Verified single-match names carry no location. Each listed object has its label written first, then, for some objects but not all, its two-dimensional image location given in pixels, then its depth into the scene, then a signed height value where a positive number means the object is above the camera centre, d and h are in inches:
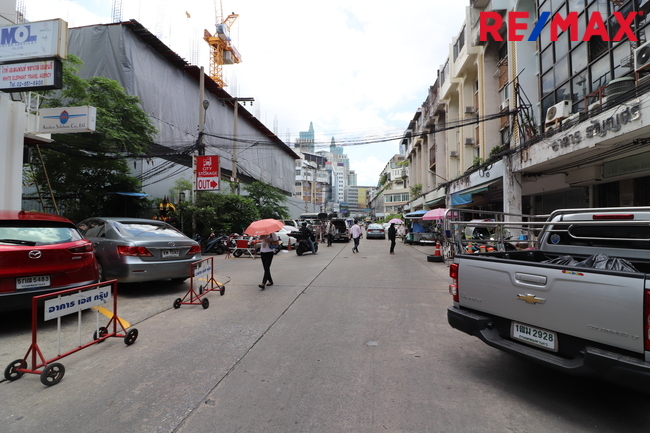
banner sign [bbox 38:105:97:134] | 394.3 +120.3
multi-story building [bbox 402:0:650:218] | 366.9 +170.1
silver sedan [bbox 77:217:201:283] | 262.1 -21.1
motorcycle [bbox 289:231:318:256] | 655.1 -39.0
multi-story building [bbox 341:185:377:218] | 6998.0 +643.5
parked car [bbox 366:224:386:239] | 1293.1 -22.7
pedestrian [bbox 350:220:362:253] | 709.9 -17.1
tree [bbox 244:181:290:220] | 1022.5 +81.1
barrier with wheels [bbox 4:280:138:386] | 131.0 -46.2
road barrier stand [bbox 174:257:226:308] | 244.8 -52.6
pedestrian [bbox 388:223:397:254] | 717.3 -16.3
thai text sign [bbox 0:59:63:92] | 352.5 +152.0
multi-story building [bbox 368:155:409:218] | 3107.8 +347.0
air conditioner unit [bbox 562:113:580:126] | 402.1 +132.1
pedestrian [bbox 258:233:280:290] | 313.6 -25.6
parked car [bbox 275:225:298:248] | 787.4 -30.9
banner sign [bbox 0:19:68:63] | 353.1 +190.1
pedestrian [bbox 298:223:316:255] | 654.2 -19.8
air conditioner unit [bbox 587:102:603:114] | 361.5 +125.8
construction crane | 1886.1 +996.4
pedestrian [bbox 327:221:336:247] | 903.7 -26.9
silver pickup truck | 95.7 -26.7
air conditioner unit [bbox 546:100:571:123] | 474.6 +162.2
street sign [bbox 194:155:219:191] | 639.8 +96.7
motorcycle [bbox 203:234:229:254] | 655.0 -40.5
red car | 169.3 -18.4
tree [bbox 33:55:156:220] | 536.7 +121.8
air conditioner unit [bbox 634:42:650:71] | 341.7 +172.5
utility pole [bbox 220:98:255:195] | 890.5 +255.3
